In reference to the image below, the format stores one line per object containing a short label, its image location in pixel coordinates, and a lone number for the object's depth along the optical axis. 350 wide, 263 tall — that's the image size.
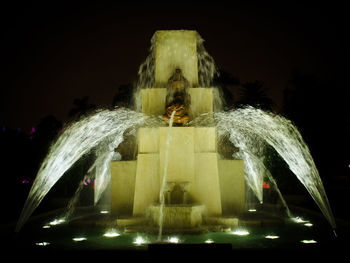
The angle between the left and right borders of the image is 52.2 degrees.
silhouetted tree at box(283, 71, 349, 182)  26.16
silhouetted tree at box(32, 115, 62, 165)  27.03
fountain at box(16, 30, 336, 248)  10.30
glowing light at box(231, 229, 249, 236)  8.92
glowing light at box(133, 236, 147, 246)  7.91
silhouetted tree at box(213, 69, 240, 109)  39.13
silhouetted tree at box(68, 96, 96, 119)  51.05
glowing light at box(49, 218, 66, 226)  11.41
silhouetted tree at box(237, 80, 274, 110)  40.59
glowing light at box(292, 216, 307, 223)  11.19
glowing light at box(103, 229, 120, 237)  8.97
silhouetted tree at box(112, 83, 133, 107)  36.66
